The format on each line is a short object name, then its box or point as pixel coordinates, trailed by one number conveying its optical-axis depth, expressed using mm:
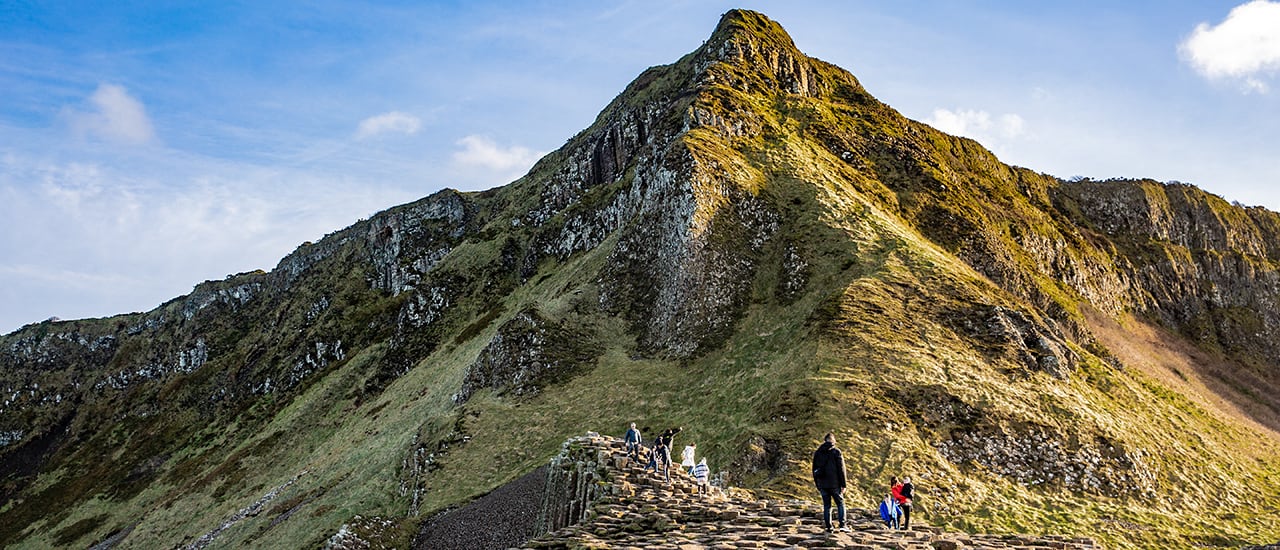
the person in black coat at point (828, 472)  21016
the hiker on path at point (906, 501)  24812
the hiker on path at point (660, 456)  32719
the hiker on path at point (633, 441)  34656
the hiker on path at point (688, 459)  33500
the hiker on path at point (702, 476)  29856
